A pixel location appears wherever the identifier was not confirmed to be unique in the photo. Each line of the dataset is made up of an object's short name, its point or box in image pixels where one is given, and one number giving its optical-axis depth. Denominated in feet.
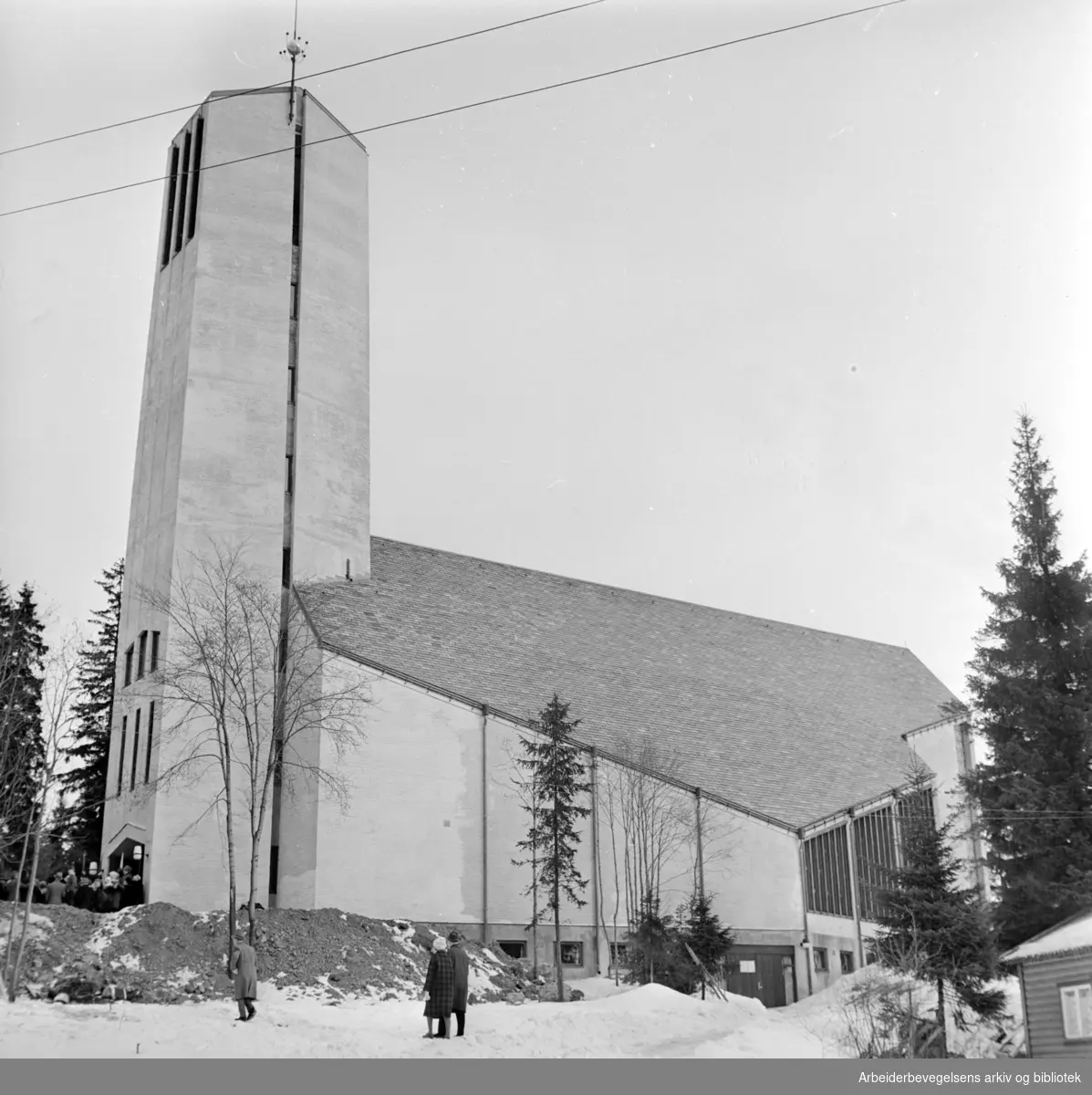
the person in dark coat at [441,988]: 51.08
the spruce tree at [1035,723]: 79.56
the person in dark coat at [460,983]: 51.21
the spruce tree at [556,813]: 90.58
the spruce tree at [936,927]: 72.23
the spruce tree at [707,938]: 85.97
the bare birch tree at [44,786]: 63.98
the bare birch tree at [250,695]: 94.68
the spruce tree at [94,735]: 128.88
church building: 97.25
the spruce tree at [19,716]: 88.43
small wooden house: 59.88
